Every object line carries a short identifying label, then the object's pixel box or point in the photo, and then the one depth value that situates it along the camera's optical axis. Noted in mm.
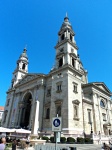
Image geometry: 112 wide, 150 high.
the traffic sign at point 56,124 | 6664
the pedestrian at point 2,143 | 4685
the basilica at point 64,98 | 28381
